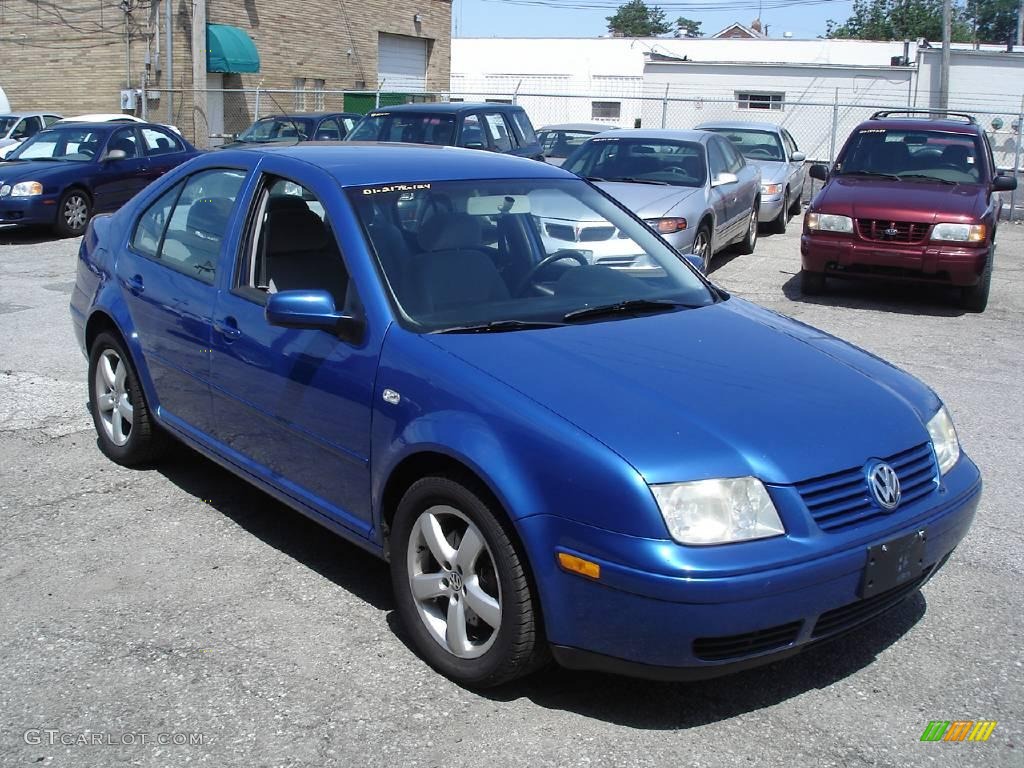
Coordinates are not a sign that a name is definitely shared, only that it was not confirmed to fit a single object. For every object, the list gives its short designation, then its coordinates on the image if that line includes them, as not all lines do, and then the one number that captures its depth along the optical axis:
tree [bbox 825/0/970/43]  76.12
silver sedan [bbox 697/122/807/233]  15.83
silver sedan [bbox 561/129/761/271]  10.62
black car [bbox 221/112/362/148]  20.06
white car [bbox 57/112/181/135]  19.51
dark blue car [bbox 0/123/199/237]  14.77
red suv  10.12
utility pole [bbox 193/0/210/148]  28.45
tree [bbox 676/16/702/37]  110.07
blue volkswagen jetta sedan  3.12
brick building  28.56
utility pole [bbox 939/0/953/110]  33.59
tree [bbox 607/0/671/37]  106.56
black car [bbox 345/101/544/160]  13.83
